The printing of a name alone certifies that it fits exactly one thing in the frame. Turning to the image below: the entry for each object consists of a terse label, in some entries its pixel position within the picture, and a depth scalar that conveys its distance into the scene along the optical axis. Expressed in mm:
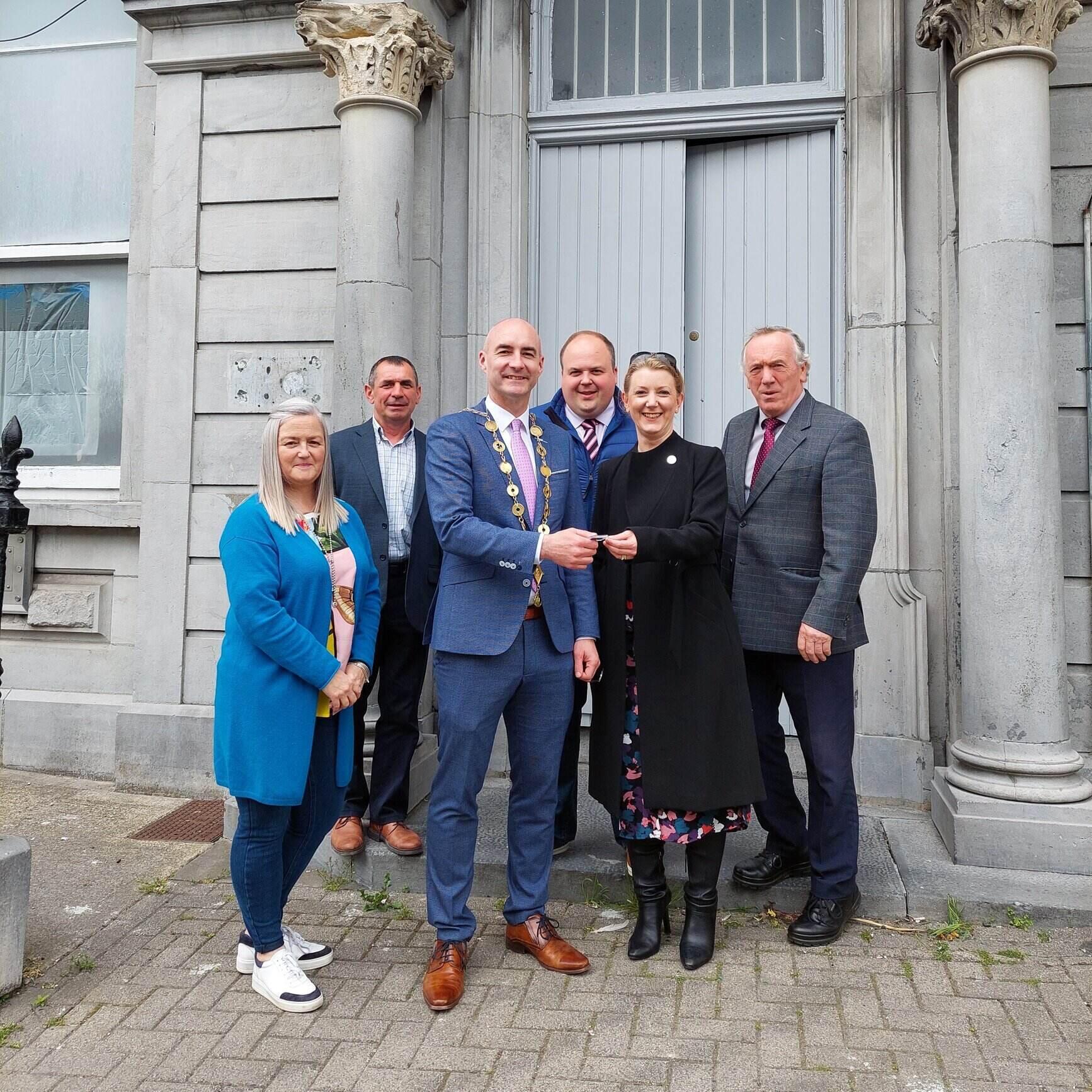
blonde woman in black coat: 3215
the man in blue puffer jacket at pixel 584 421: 3748
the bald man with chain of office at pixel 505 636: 3156
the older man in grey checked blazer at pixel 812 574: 3373
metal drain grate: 4785
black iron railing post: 3377
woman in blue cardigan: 2992
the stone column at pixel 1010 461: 4094
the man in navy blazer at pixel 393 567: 4055
